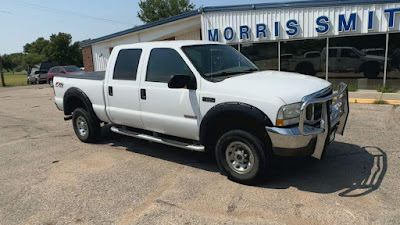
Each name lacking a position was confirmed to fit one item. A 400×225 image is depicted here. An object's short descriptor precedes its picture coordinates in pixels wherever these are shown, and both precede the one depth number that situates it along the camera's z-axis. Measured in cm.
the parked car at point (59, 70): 2447
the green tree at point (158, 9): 5781
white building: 1216
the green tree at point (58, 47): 6832
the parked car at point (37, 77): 3005
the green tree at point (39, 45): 7671
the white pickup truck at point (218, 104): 407
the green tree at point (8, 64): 10014
